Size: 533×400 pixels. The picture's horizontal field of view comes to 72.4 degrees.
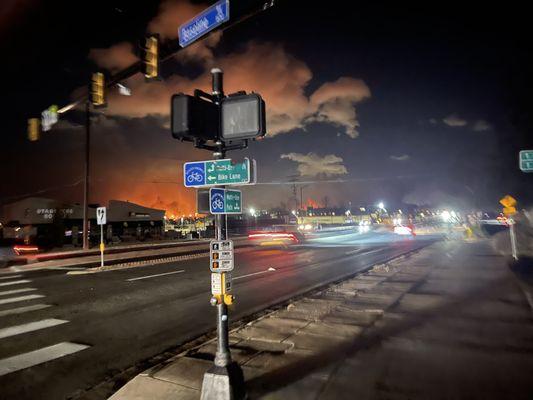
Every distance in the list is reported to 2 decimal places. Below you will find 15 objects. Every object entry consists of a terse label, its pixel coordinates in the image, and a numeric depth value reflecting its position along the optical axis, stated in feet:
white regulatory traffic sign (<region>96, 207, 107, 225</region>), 57.72
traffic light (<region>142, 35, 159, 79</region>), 29.55
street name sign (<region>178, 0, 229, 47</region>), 22.62
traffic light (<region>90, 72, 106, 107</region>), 35.96
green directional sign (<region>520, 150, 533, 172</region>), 52.54
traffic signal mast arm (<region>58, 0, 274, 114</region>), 21.01
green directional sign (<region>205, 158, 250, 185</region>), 13.88
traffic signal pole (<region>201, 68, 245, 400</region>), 13.00
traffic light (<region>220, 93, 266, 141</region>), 14.26
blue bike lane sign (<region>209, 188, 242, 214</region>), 14.10
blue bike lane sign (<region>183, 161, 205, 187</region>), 14.84
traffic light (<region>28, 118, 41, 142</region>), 44.32
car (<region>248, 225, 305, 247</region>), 97.55
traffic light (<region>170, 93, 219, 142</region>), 13.92
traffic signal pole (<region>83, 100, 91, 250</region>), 84.99
